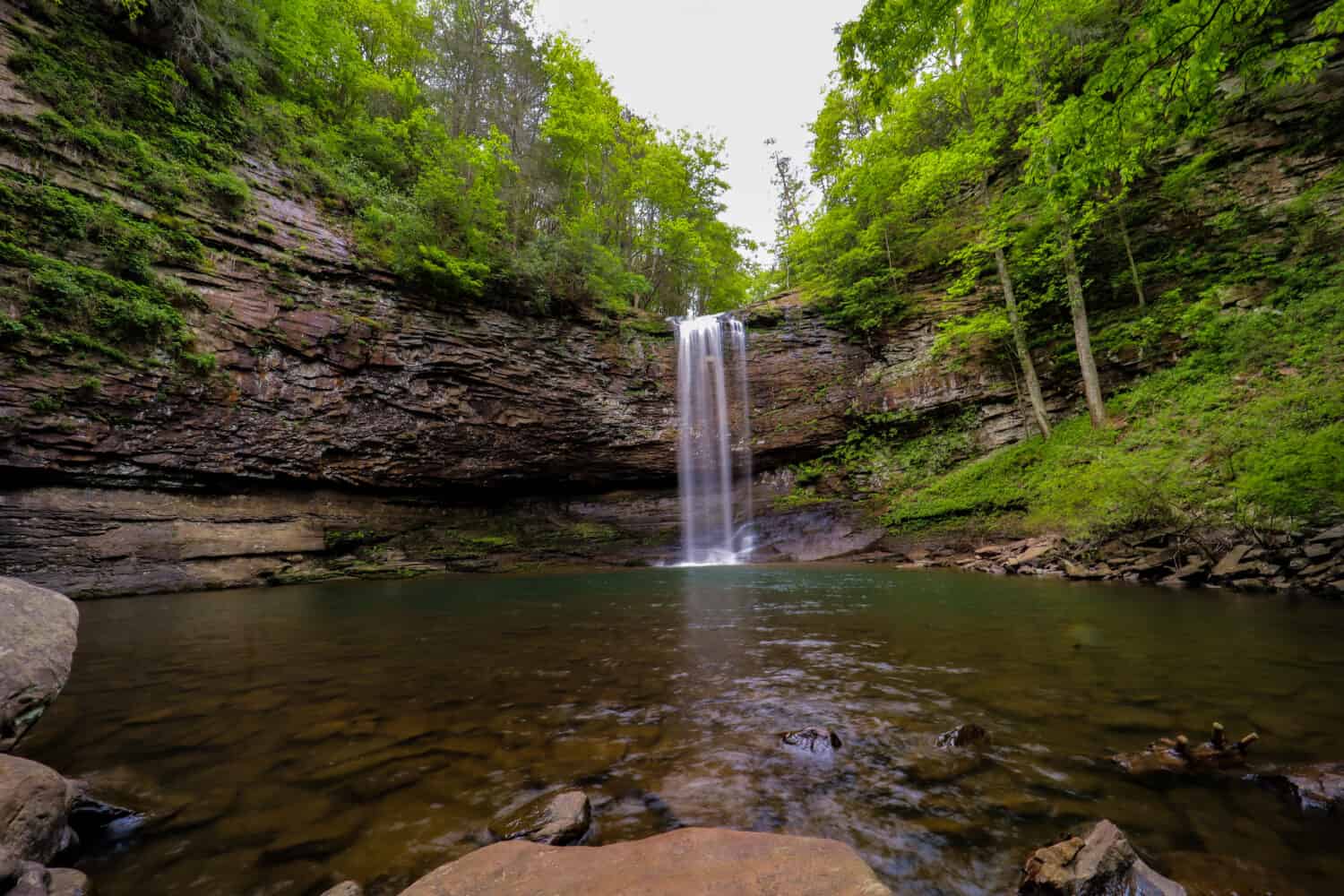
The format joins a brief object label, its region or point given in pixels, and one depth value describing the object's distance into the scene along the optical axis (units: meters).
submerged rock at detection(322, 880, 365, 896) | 1.43
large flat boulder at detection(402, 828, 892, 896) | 1.24
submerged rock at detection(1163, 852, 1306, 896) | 1.40
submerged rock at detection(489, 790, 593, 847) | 1.79
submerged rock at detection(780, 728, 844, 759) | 2.44
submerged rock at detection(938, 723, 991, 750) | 2.42
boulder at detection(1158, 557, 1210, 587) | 6.39
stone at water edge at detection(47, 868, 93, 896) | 1.46
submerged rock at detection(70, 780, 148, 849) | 1.85
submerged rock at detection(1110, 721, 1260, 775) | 2.06
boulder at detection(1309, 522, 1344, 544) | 5.60
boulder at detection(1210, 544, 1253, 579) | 6.12
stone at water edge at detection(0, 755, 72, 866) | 1.54
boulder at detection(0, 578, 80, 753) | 2.12
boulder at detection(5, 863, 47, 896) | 1.37
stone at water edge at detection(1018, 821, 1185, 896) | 1.35
